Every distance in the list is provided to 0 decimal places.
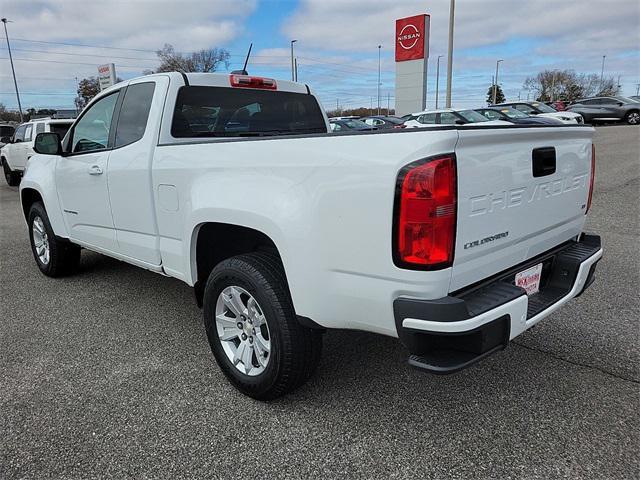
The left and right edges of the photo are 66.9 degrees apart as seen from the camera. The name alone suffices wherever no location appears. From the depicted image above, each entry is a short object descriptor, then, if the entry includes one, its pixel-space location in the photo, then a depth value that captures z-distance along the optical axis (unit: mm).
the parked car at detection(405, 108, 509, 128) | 15728
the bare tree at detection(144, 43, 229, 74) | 47747
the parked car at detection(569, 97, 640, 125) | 23812
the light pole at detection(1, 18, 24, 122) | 41956
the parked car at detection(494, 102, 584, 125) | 18786
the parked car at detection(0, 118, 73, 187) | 12041
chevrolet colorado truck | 1979
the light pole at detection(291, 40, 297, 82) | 43512
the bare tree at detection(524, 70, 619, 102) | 76625
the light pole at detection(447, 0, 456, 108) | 24047
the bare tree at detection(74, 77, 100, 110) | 67156
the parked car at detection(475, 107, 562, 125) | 16719
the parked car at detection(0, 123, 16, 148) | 17208
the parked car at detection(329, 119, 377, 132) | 18625
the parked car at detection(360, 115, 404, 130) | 21250
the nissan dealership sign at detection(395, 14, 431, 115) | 33281
